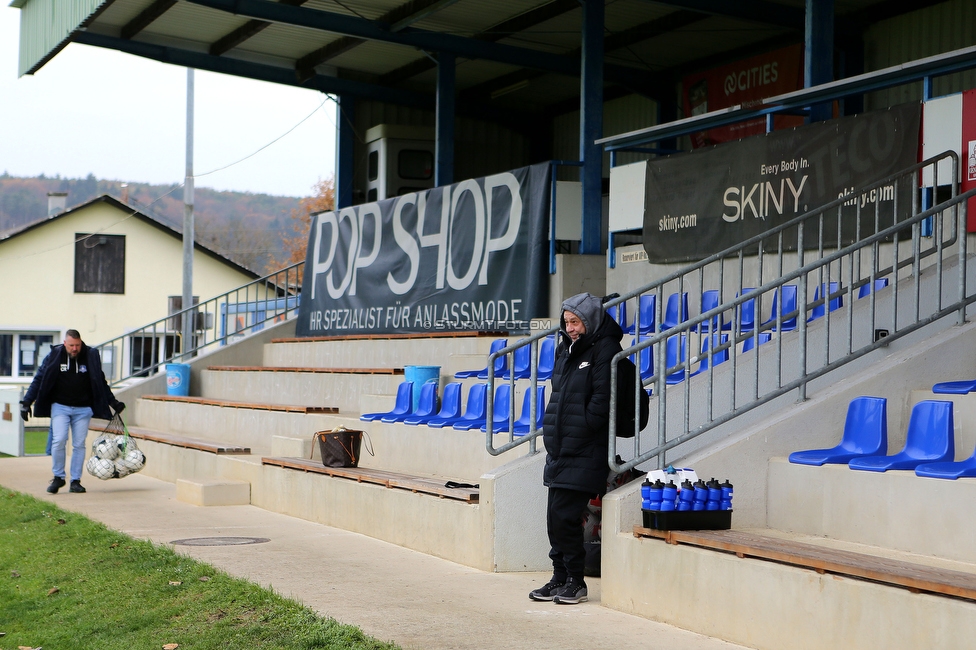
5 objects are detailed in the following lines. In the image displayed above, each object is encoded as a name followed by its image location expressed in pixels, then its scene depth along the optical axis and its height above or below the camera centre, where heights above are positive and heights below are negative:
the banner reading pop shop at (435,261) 13.78 +1.01
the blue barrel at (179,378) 18.39 -0.79
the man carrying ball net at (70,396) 12.51 -0.76
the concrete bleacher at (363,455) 7.82 -1.19
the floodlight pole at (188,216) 24.66 +2.65
